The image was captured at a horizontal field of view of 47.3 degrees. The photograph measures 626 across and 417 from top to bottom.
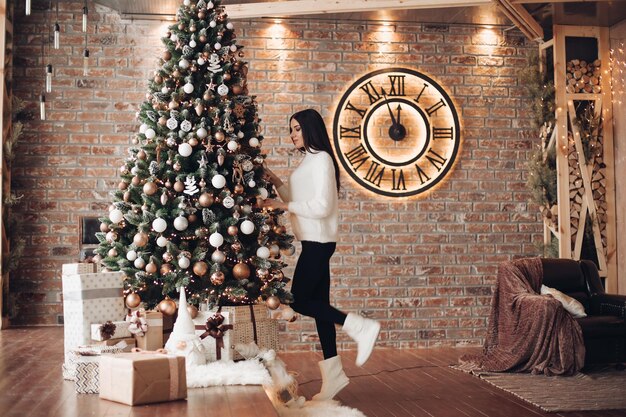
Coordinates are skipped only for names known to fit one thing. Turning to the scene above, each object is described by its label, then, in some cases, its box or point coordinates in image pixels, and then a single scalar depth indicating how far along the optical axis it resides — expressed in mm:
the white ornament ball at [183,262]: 3717
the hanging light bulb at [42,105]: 5406
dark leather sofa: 5148
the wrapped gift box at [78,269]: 3637
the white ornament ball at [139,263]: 3738
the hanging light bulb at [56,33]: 4637
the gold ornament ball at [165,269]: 3770
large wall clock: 6254
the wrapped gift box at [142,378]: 2795
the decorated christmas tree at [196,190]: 3781
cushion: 5222
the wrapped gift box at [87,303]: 3268
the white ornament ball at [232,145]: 3863
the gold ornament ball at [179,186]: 3782
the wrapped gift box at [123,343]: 3207
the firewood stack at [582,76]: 6383
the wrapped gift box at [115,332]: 3186
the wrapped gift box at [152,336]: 3361
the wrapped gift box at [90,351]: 3070
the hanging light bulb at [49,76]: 5305
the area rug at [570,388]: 3953
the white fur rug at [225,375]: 3213
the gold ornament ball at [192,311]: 3607
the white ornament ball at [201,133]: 3825
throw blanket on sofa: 4871
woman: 3811
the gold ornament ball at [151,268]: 3740
